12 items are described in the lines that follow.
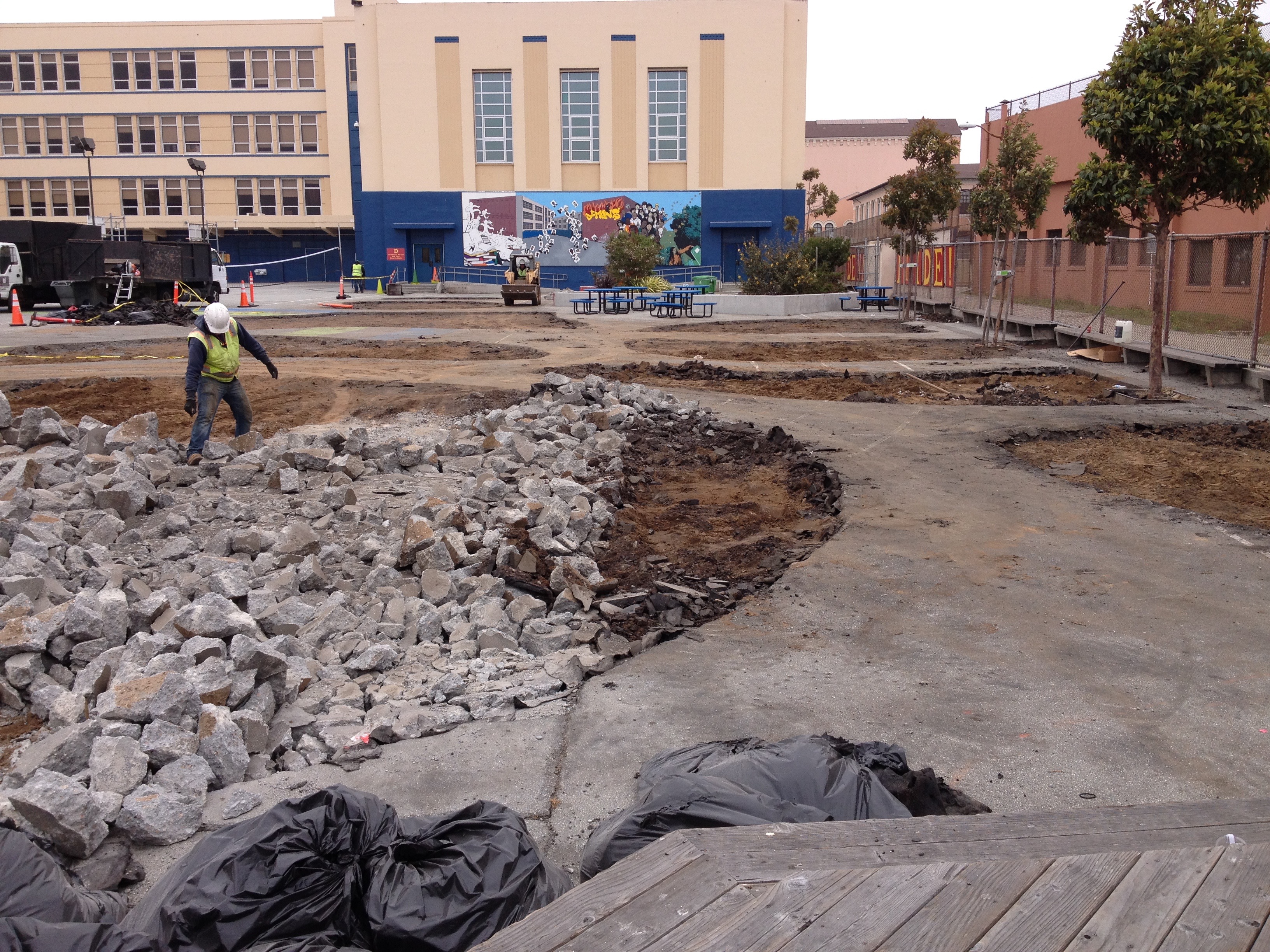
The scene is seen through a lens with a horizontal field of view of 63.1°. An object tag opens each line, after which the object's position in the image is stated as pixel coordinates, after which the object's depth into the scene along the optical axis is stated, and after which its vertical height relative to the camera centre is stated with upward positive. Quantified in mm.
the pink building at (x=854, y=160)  87938 +10266
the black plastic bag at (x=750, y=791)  3025 -1594
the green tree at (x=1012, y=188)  24359 +2210
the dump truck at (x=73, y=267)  31422 +494
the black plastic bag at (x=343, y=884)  2588 -1563
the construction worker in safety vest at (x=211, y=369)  10195 -856
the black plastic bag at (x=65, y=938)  2334 -1495
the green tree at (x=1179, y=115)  13297 +2149
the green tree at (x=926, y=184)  31250 +2931
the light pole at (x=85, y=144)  43406 +5774
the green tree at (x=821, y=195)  51000 +4397
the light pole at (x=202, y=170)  41969 +4574
